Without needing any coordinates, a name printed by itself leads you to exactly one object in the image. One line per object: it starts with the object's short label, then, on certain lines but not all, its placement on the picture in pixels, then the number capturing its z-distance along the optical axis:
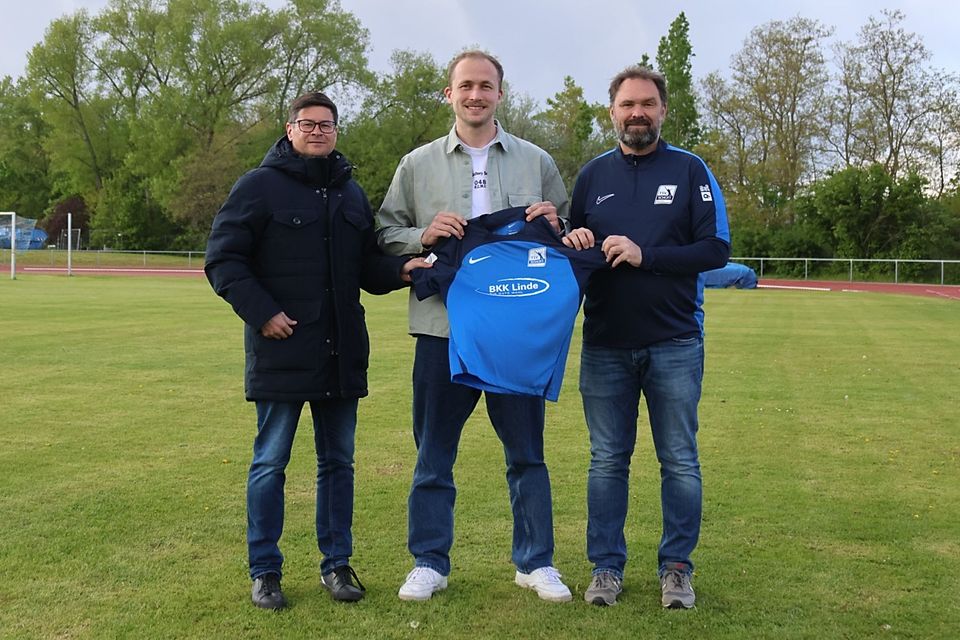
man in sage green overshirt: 4.00
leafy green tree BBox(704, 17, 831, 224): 48.31
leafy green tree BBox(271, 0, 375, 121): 59.53
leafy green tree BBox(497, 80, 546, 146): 59.85
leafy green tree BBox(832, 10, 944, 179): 45.97
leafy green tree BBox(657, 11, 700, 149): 58.59
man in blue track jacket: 3.94
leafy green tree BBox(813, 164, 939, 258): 42.53
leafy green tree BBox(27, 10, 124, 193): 60.22
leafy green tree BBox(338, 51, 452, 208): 60.16
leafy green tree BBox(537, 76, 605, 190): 62.88
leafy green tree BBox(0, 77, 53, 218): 72.81
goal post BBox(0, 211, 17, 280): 36.17
